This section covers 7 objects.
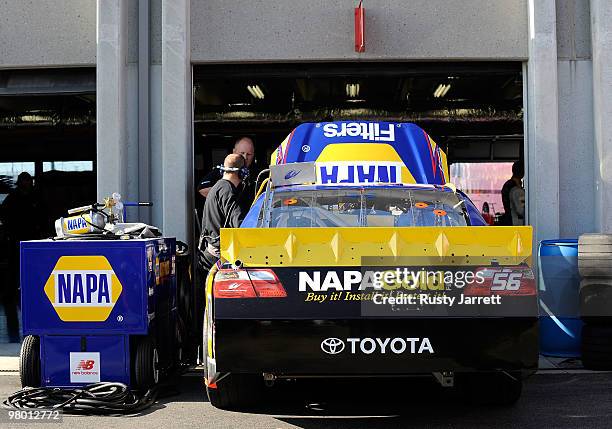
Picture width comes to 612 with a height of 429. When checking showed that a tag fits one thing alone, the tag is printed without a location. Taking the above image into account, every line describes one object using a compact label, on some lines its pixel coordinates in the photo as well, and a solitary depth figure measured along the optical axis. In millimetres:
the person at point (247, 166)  8703
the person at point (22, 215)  13922
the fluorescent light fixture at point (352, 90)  14602
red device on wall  9062
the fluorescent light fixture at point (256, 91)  14445
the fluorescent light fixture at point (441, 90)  14708
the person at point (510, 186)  11929
